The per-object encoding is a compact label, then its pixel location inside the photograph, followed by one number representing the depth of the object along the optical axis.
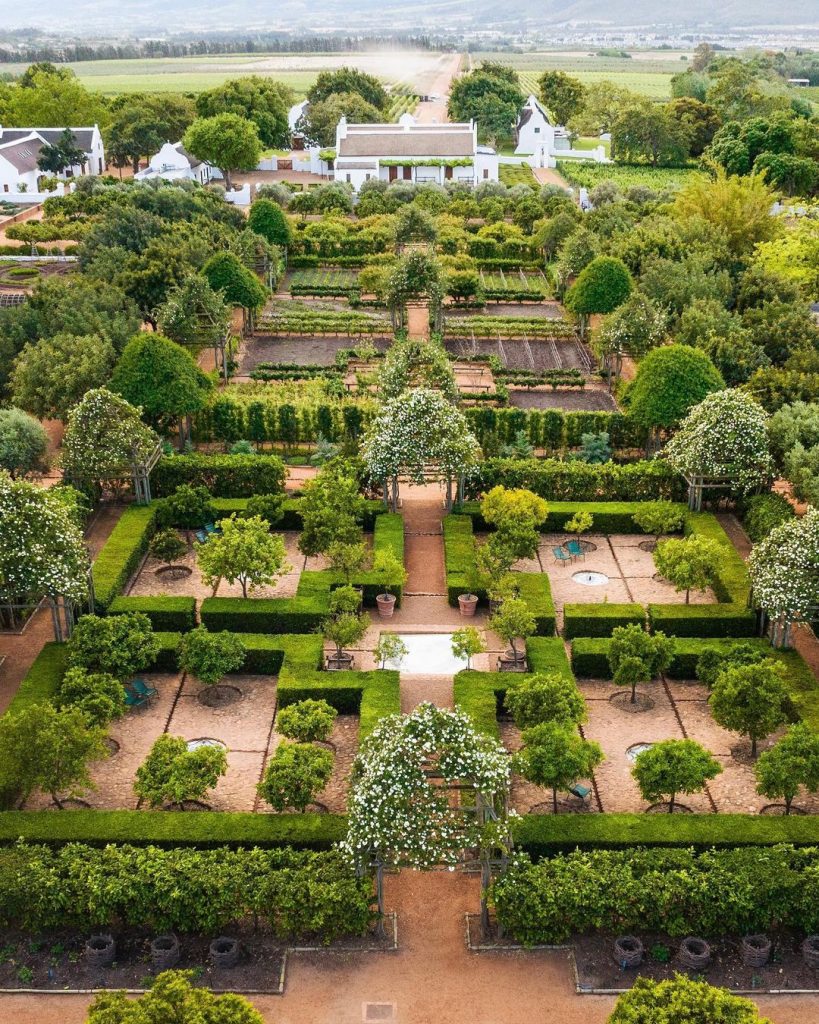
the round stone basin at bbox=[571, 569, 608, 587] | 37.75
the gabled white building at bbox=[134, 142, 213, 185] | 101.75
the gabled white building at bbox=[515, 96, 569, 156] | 120.00
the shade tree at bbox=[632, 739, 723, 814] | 25.70
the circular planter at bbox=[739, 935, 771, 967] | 23.02
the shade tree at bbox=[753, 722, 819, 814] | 25.70
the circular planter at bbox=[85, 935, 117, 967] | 23.08
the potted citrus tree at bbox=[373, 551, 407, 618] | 35.69
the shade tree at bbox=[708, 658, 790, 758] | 27.94
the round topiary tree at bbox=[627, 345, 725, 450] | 44.22
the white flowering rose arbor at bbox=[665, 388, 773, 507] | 39.12
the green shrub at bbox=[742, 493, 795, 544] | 37.53
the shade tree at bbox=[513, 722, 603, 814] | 25.78
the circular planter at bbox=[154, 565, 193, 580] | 38.17
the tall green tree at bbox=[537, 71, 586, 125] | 139.62
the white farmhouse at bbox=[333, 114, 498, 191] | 101.50
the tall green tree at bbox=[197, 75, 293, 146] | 117.19
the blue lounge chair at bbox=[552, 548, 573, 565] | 39.22
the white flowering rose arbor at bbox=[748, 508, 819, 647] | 30.89
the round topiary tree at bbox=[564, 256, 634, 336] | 57.53
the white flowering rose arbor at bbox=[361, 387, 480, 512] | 38.78
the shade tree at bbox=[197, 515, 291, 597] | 33.97
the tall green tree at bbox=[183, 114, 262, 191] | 100.19
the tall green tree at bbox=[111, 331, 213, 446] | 44.97
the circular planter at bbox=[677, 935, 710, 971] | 22.84
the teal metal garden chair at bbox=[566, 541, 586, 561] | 39.53
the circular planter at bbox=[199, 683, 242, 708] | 31.69
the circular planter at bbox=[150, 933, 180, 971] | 23.00
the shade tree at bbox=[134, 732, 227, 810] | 25.69
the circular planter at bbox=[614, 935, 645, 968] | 23.03
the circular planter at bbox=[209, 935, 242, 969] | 23.08
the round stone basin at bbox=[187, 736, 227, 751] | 29.59
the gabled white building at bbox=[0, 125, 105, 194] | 99.50
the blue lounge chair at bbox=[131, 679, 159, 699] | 31.38
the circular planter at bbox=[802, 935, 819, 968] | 23.02
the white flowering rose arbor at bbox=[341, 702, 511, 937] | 22.78
